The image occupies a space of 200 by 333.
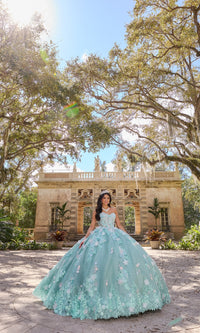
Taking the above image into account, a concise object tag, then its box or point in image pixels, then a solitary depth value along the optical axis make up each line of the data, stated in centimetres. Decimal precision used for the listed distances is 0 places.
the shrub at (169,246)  1059
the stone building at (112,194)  1788
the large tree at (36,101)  695
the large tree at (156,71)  784
